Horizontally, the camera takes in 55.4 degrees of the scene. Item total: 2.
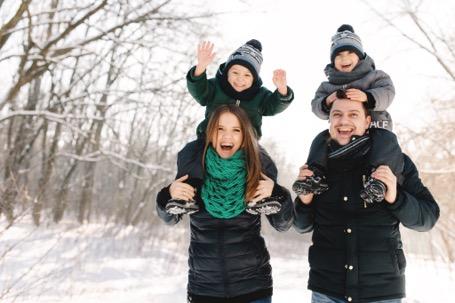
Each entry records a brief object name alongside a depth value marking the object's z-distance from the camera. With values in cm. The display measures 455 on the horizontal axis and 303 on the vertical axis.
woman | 206
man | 189
